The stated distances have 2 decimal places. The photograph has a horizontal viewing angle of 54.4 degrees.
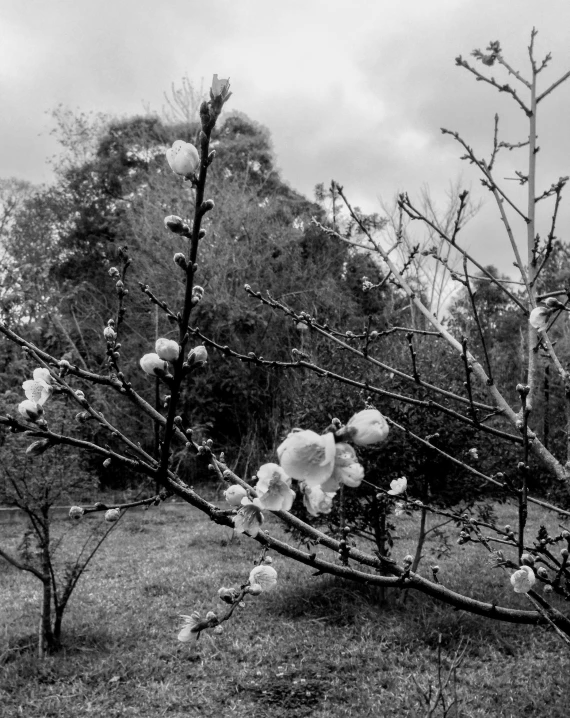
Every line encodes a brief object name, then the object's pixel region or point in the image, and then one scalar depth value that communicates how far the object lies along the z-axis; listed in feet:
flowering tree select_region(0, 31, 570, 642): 2.00
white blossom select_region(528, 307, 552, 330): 4.00
